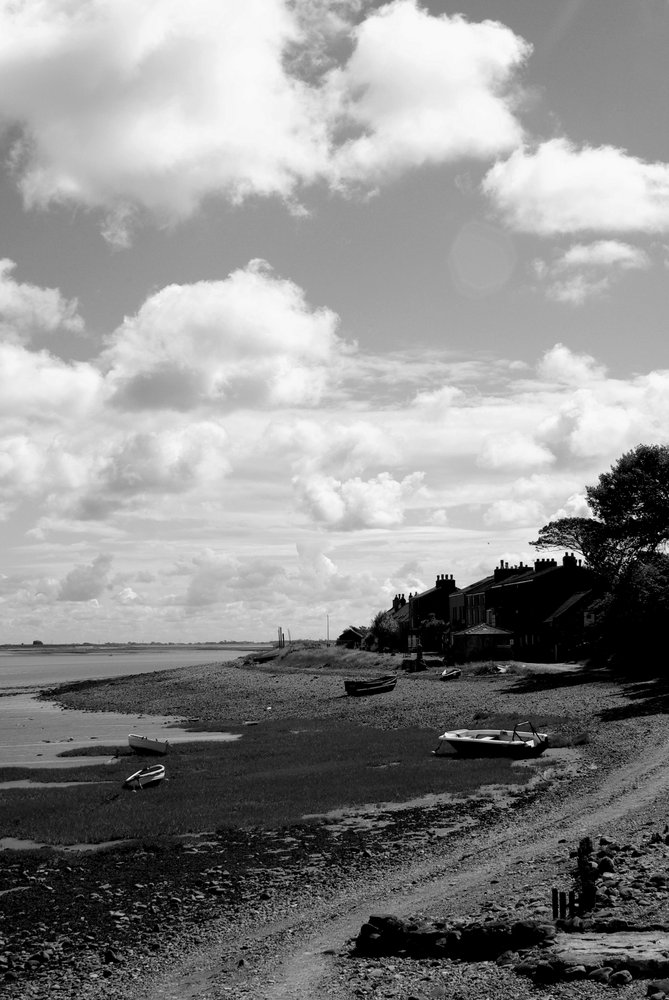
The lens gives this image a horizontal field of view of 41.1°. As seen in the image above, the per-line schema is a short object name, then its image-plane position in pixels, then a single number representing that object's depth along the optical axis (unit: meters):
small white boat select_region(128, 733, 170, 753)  44.56
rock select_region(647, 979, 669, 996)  12.12
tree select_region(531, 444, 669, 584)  61.16
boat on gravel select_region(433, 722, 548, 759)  37.12
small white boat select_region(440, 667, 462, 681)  74.94
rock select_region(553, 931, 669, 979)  12.88
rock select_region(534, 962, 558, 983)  13.17
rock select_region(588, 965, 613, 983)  12.79
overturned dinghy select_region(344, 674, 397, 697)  70.38
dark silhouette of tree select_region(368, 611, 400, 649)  119.00
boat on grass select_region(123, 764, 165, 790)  33.56
